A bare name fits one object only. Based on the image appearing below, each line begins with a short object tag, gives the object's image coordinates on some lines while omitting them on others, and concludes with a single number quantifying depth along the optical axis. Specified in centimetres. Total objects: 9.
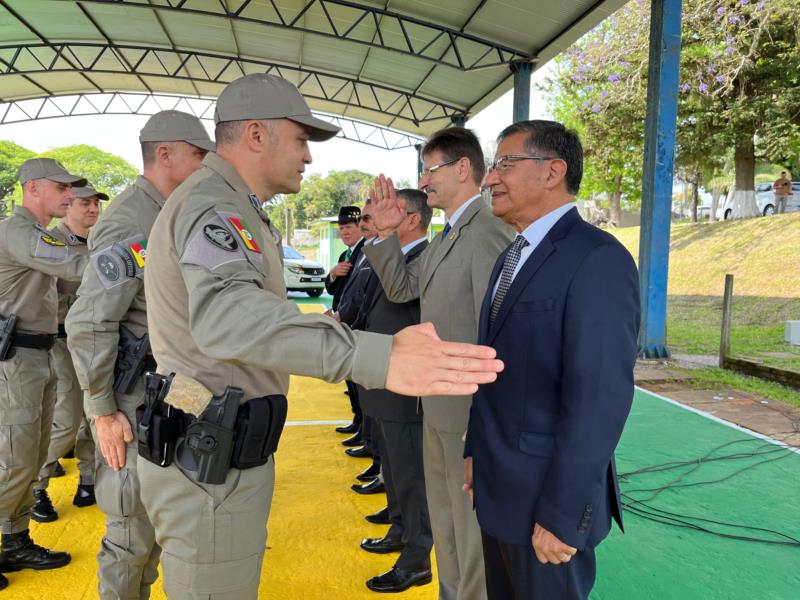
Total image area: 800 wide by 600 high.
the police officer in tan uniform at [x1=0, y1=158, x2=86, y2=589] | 270
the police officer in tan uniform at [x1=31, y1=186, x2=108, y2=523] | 327
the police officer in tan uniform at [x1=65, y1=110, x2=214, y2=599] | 207
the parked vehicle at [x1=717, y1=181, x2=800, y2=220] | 1750
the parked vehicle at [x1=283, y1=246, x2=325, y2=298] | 1563
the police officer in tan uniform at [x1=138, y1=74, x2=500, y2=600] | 133
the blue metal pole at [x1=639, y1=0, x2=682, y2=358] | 689
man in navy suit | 142
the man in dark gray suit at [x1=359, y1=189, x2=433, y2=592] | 264
